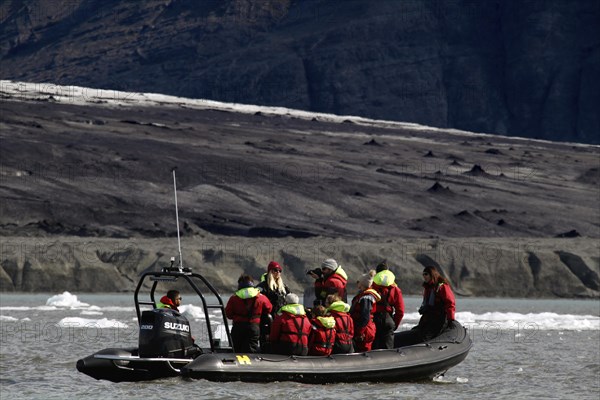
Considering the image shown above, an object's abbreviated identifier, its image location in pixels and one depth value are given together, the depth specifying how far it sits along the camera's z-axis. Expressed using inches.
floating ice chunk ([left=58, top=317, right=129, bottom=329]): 1352.1
